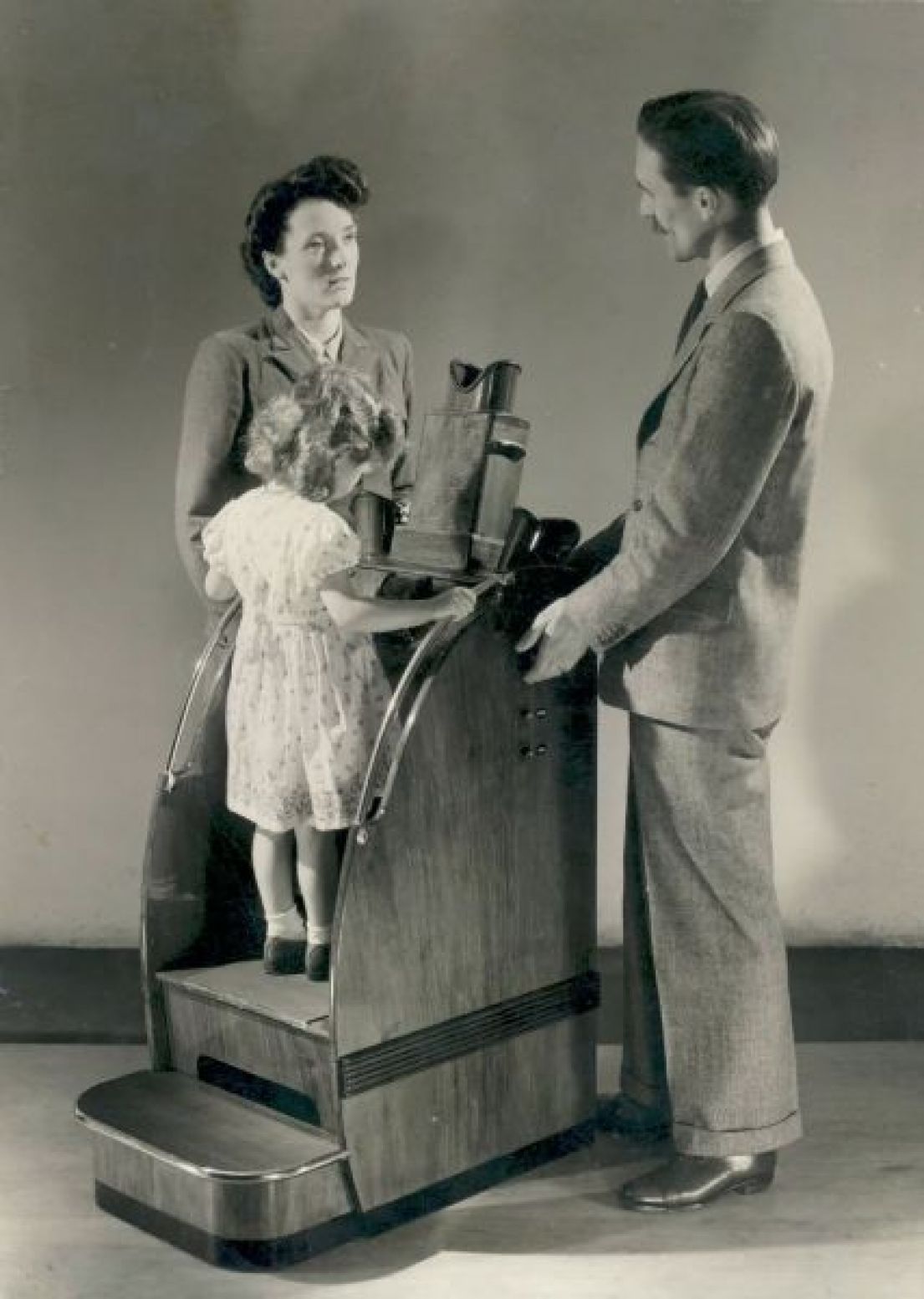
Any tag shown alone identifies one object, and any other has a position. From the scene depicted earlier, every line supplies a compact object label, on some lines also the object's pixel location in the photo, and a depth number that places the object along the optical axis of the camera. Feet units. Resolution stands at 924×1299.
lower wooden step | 9.76
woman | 11.57
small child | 10.17
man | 10.05
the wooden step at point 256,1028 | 10.16
